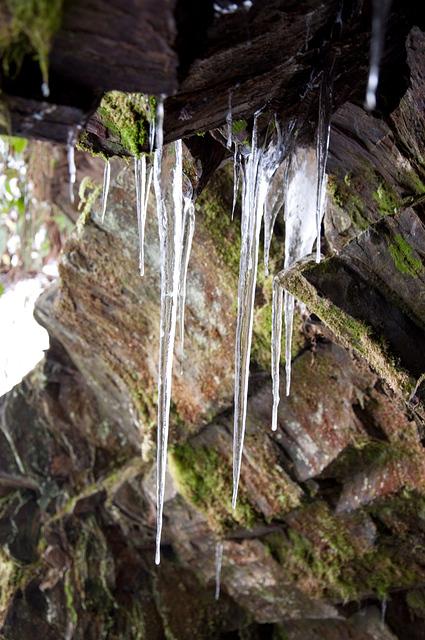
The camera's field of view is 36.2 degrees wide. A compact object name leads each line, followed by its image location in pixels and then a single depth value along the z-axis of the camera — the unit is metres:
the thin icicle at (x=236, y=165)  3.38
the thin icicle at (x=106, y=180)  3.98
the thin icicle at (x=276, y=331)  3.99
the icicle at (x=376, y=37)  1.62
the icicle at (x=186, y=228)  3.57
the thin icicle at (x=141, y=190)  3.49
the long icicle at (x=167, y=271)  3.44
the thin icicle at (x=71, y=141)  2.00
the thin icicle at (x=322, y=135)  2.79
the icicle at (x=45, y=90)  1.73
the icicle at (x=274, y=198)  3.83
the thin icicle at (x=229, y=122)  2.63
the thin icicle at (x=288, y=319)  4.16
